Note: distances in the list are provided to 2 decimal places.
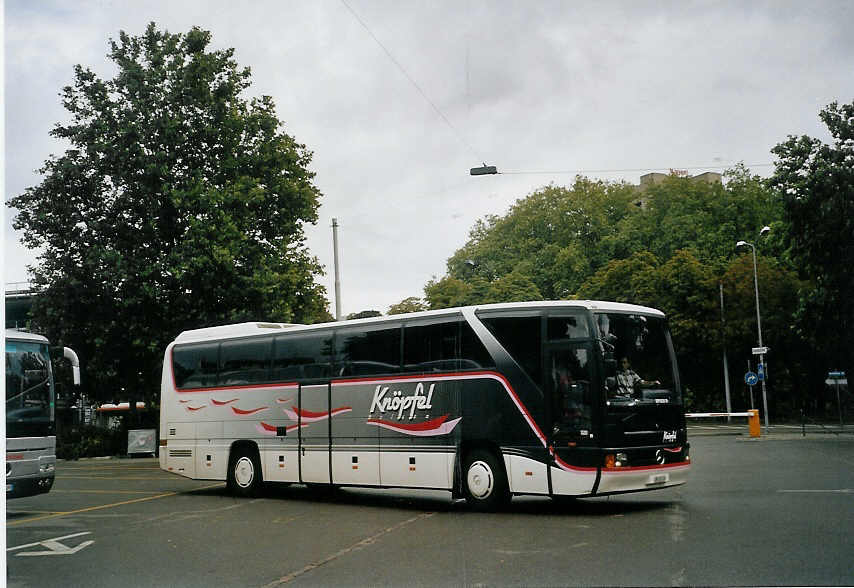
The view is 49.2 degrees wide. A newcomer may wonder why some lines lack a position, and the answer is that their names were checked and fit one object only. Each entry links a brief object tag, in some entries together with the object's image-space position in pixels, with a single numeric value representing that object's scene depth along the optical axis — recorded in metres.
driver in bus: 13.63
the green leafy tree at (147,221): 29.53
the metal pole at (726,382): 48.20
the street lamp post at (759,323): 42.50
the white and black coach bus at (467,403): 13.52
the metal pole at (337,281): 27.70
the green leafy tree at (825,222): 25.92
